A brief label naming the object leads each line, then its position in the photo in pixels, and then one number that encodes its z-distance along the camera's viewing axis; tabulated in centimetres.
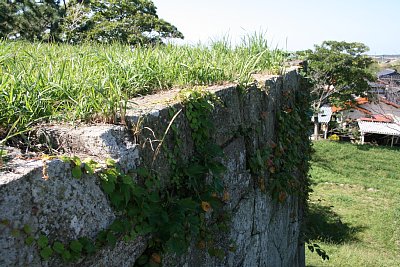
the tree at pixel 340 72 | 2308
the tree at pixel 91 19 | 969
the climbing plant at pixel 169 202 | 124
